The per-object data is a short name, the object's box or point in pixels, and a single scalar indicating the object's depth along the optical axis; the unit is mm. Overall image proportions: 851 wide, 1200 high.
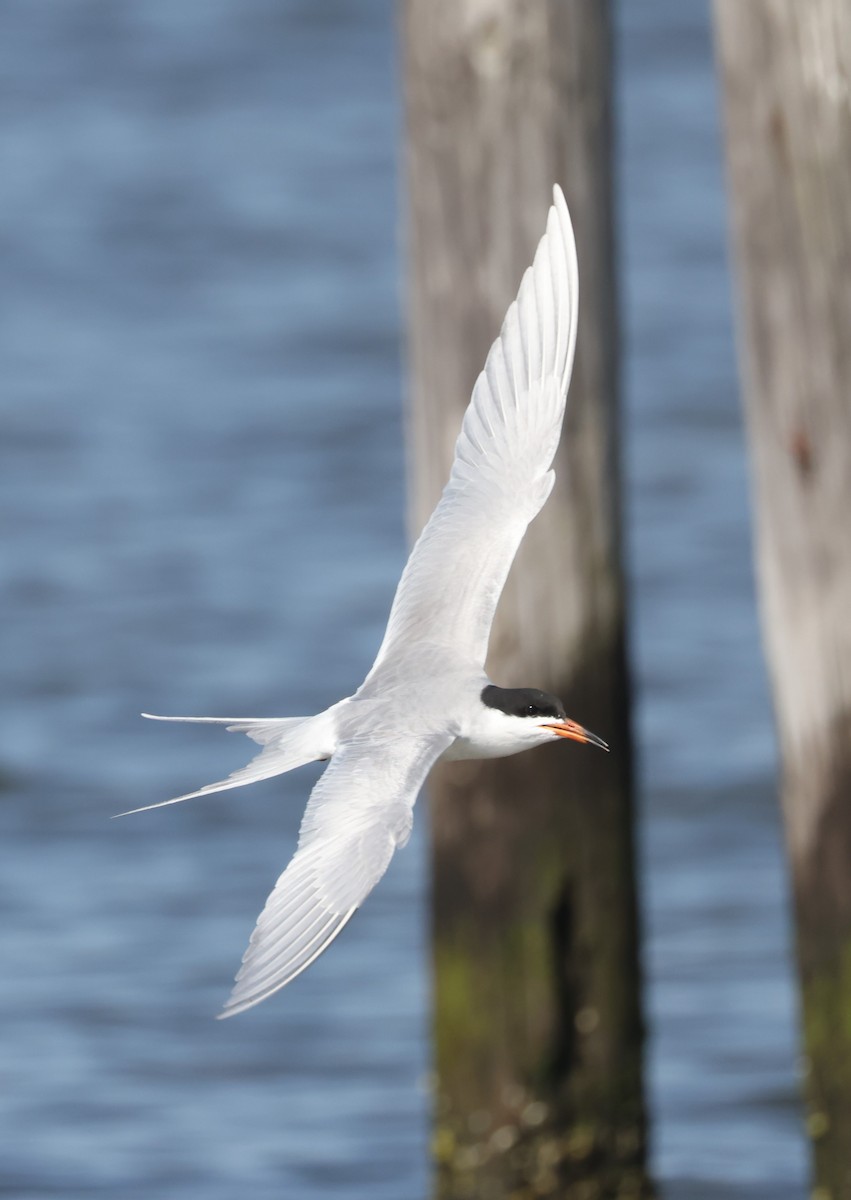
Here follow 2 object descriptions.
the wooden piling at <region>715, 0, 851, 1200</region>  10117
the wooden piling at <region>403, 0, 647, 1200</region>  10648
